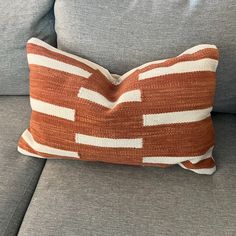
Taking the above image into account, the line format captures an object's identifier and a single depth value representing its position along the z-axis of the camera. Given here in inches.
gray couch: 33.5
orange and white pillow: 33.6
